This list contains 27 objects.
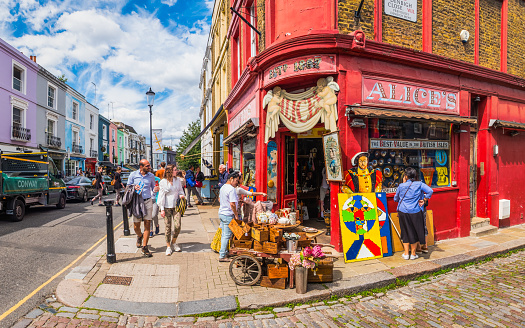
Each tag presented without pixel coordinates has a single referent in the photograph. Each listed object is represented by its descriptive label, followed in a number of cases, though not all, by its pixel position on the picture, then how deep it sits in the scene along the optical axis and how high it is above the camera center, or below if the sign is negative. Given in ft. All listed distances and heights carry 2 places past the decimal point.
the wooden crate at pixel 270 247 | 15.07 -4.19
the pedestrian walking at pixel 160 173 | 27.94 -0.57
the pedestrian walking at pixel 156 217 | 24.81 -4.41
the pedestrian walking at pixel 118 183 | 39.39 -2.17
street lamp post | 41.53 +10.16
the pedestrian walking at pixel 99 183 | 44.54 -2.50
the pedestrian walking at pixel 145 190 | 19.61 -1.58
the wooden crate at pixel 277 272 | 14.64 -5.30
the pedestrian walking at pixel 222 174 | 34.33 -0.87
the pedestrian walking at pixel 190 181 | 41.22 -1.99
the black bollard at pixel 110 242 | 17.90 -4.63
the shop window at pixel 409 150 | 21.65 +1.41
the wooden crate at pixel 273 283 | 14.57 -5.86
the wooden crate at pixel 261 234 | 15.33 -3.57
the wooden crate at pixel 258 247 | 15.40 -4.25
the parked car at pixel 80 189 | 47.75 -3.79
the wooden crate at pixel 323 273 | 15.07 -5.54
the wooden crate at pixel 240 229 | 16.30 -3.56
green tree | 120.27 +12.74
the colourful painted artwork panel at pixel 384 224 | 20.03 -3.96
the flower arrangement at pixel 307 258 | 13.99 -4.47
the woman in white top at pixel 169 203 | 19.90 -2.48
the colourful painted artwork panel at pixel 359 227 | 18.86 -3.97
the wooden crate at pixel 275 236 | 15.47 -3.67
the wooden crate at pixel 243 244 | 15.85 -4.21
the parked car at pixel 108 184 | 62.74 -3.70
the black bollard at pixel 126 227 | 24.83 -5.15
